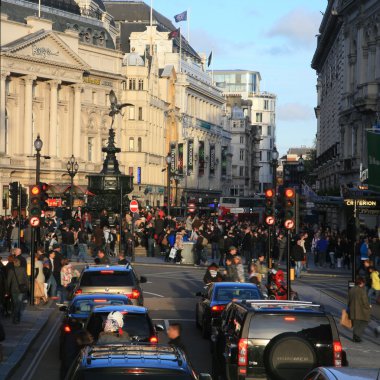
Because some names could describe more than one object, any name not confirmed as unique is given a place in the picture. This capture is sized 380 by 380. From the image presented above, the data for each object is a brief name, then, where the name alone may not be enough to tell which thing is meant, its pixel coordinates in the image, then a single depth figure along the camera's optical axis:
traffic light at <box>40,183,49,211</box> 35.41
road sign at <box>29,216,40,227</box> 32.66
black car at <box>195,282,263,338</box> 25.34
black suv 15.81
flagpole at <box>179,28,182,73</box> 139.75
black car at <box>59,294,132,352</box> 21.73
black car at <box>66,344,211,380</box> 10.23
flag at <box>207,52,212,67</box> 159.64
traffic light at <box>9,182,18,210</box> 44.19
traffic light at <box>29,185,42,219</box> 32.91
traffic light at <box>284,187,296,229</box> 30.11
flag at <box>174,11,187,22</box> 137.50
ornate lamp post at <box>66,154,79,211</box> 69.91
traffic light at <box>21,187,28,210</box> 43.99
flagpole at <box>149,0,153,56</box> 136.93
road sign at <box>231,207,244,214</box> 104.50
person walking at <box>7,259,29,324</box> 27.38
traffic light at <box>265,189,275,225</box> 39.31
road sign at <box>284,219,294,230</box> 30.03
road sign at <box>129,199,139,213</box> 54.34
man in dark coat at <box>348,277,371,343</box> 25.44
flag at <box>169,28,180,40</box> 136.43
